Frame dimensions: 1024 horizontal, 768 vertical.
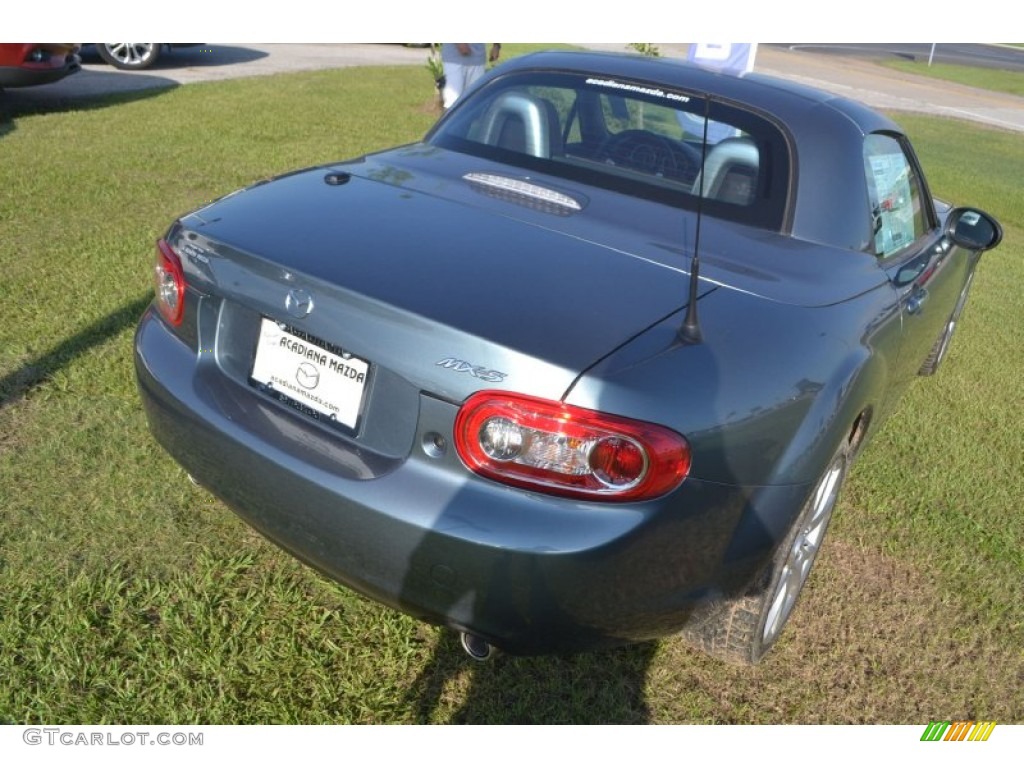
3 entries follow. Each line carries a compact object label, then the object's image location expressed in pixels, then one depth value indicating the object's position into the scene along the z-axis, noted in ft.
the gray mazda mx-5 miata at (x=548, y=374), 6.18
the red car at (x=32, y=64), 28.30
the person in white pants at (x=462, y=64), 27.50
